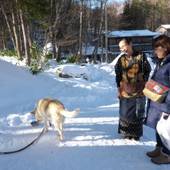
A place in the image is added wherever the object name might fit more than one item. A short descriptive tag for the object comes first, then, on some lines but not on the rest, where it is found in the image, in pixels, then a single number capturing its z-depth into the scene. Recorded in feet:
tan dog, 10.83
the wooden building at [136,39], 96.35
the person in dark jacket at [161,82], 8.91
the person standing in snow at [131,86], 10.97
